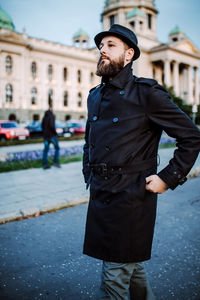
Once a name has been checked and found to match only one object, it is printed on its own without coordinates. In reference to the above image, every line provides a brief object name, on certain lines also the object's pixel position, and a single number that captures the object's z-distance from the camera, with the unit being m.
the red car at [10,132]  21.12
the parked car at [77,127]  27.14
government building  44.59
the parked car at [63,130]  24.73
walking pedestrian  9.41
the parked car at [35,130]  25.61
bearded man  1.89
